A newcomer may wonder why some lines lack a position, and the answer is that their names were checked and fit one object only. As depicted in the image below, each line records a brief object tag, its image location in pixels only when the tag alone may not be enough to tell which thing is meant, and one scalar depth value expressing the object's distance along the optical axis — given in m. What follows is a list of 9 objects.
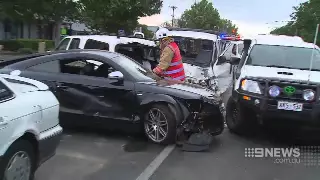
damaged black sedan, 6.45
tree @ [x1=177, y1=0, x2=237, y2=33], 75.28
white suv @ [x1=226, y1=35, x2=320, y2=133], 6.30
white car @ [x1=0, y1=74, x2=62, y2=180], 3.64
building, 40.81
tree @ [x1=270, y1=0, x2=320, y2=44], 54.53
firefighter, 8.06
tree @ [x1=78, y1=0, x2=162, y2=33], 32.39
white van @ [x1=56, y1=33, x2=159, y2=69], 10.09
